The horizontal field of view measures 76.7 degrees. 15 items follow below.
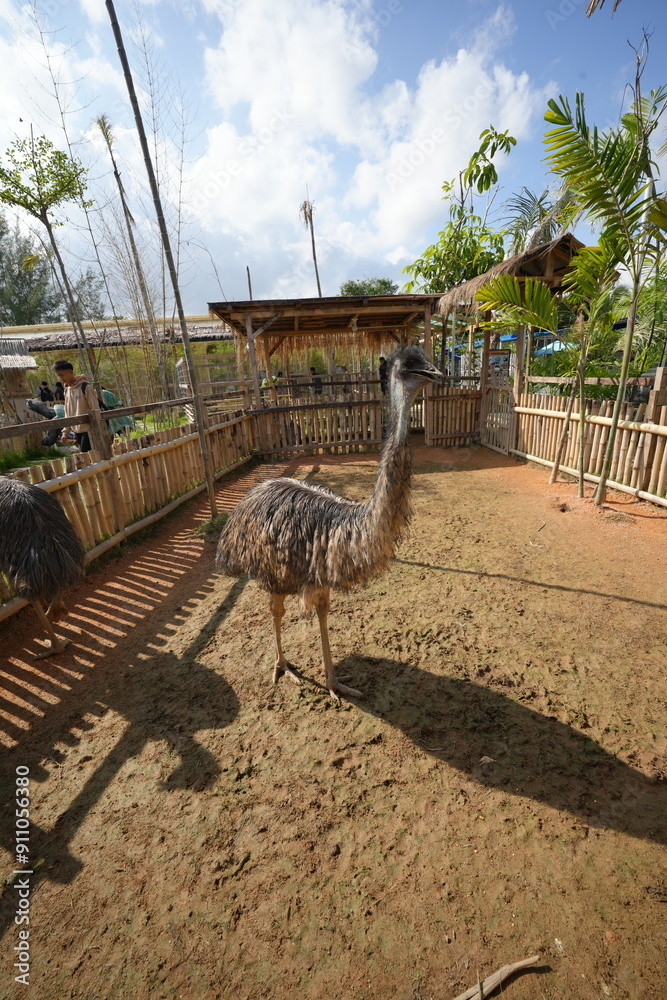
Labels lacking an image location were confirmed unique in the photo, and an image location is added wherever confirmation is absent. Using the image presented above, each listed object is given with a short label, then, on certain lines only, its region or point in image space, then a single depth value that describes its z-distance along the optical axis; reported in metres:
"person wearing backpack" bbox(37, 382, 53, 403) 15.13
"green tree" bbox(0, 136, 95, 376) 9.01
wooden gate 9.38
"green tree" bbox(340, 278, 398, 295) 34.94
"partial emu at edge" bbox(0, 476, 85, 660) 3.24
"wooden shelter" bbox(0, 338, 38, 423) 12.85
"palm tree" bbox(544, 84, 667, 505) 4.52
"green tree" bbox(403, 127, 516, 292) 13.51
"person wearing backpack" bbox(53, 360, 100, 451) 5.43
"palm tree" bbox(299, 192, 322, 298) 30.34
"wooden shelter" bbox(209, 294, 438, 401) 9.65
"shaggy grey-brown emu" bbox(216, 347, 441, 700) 2.20
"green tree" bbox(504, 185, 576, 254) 16.00
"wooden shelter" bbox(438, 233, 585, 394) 7.98
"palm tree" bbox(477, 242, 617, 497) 5.60
